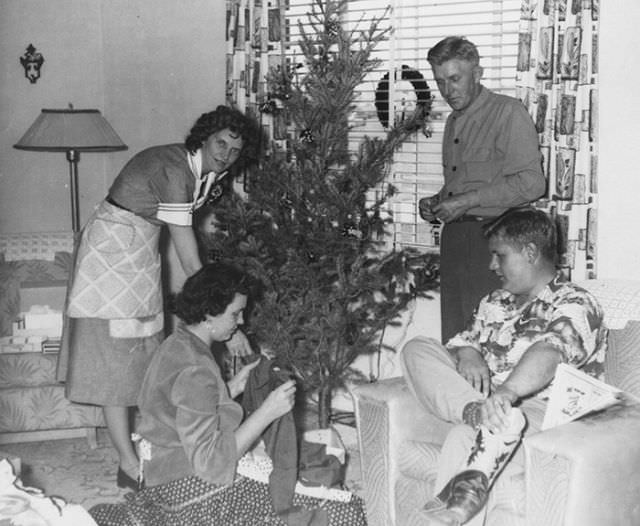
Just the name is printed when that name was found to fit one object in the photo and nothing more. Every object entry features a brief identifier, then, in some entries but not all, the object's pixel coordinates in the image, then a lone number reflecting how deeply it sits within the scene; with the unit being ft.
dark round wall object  12.57
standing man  10.19
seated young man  7.36
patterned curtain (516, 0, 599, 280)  10.73
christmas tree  10.91
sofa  12.23
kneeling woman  7.59
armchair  6.97
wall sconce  15.99
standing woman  10.38
